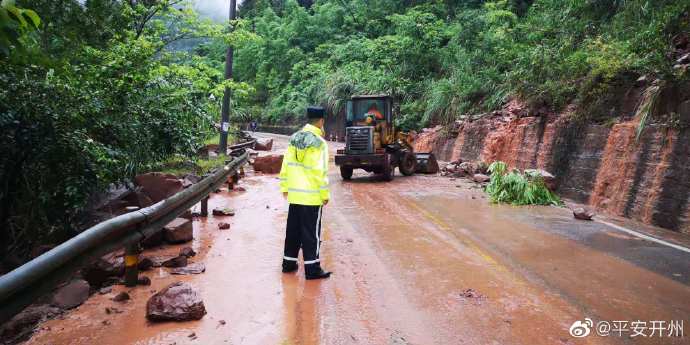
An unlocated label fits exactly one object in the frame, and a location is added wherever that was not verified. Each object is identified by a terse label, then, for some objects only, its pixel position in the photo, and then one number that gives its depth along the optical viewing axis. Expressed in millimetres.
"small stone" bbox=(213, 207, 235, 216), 8750
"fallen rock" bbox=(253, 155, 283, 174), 16844
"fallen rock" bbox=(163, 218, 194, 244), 6414
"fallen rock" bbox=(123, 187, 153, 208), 7410
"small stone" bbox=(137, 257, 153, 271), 5341
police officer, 5473
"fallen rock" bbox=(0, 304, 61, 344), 3662
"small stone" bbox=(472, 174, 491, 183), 14789
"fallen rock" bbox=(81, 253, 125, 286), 4816
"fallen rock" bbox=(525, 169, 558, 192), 12031
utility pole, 18172
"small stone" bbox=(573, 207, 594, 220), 9141
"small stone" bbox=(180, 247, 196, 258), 5889
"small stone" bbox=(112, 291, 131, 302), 4363
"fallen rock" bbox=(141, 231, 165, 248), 6164
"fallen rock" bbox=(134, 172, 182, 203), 7734
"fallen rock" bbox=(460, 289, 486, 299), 4695
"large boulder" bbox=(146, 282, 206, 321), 3938
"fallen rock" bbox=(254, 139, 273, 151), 27078
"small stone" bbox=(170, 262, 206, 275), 5348
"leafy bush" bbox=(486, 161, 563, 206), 11305
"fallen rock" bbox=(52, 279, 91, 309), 4223
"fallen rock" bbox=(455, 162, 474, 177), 16781
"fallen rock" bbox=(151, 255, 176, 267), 5547
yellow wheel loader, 15086
